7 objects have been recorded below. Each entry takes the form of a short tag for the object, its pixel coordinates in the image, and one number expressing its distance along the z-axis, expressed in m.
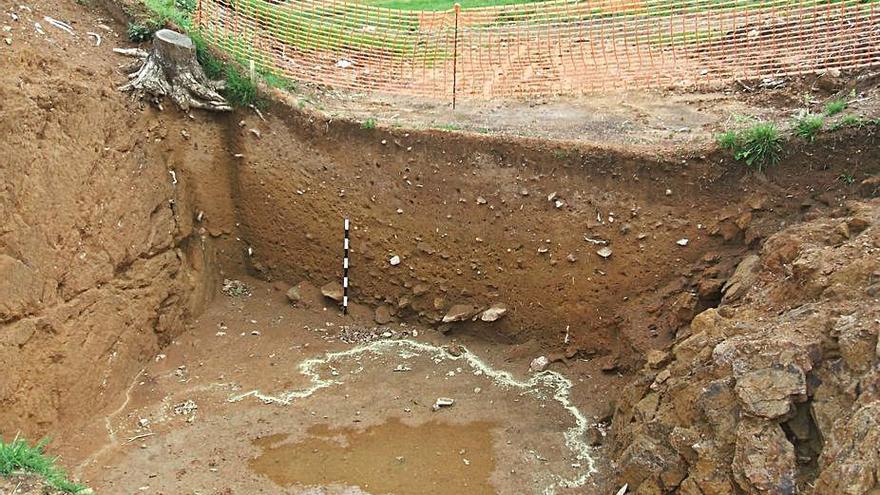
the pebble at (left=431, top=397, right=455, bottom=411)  7.31
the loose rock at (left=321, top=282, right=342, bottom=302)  8.75
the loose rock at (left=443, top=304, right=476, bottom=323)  8.32
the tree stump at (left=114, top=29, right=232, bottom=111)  8.12
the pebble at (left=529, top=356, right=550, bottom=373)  7.91
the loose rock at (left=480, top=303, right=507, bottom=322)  8.19
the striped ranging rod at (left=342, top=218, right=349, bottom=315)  8.67
